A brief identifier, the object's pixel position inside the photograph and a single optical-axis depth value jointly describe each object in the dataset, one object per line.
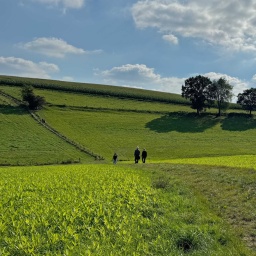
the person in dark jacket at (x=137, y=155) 42.38
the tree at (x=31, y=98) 91.50
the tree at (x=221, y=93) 117.19
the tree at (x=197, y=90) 115.38
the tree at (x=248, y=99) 122.62
